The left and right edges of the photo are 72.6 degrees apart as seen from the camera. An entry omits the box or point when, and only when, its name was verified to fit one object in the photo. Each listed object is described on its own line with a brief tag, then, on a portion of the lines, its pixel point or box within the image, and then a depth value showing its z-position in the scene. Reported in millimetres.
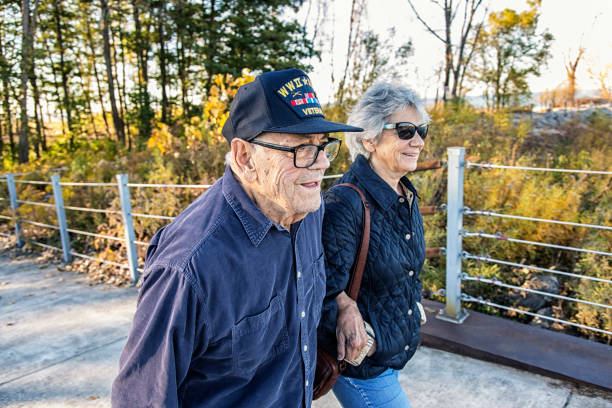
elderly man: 1042
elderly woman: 1631
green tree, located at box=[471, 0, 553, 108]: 17812
